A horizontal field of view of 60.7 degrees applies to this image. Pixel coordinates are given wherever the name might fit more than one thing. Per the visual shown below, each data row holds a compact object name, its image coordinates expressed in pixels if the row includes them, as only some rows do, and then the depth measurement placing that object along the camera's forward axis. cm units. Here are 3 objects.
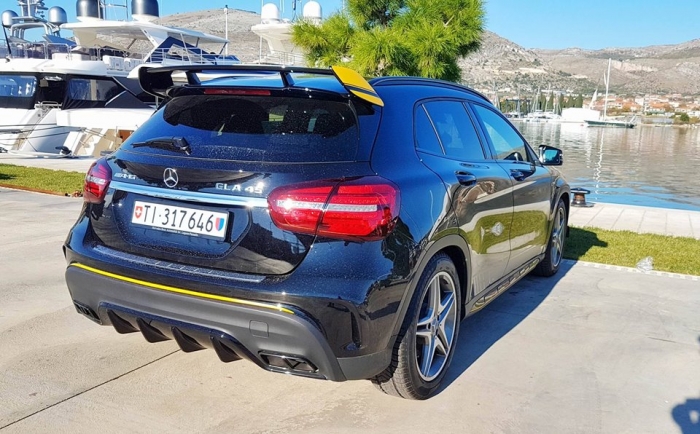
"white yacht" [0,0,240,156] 2317
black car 245
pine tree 1350
